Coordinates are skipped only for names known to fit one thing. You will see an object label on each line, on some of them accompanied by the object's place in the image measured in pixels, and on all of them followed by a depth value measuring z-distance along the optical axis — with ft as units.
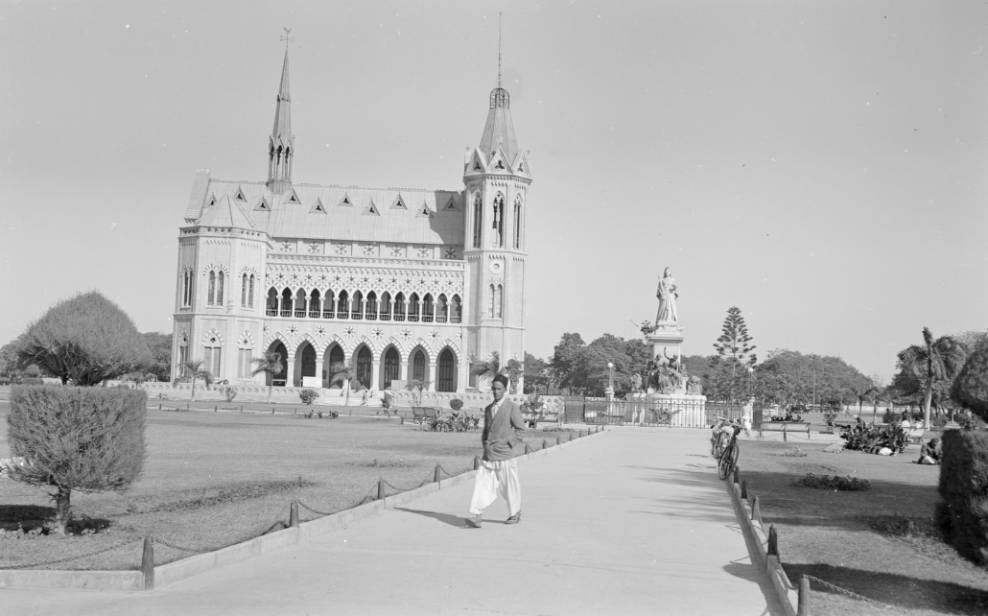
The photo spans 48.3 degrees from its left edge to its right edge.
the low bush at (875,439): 111.24
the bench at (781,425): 173.41
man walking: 42.78
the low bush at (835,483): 64.64
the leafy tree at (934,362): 218.79
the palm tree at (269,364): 303.27
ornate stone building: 304.30
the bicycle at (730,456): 68.33
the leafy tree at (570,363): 422.41
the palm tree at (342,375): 293.88
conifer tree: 365.61
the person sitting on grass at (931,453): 92.32
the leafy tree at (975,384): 28.81
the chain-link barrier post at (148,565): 30.09
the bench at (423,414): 139.46
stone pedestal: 182.19
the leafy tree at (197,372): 280.51
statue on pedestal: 185.78
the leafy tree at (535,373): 455.26
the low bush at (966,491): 27.58
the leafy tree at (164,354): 356.01
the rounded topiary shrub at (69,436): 36.45
